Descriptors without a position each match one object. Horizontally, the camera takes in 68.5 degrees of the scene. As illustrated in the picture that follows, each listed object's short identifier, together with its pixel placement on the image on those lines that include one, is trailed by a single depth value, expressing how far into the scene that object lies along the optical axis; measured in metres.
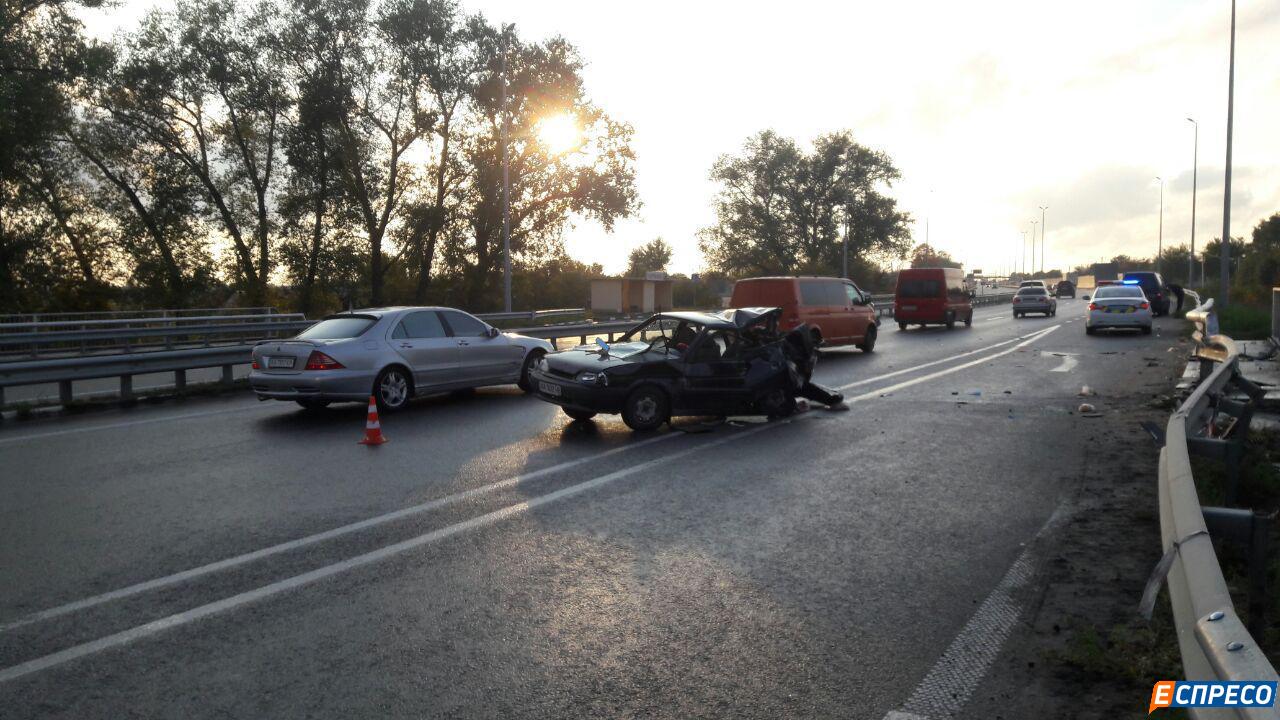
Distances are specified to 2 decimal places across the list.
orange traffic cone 10.04
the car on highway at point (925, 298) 32.50
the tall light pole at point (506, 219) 32.84
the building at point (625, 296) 51.62
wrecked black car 10.70
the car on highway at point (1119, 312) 27.89
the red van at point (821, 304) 20.59
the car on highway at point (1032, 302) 42.16
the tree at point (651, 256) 107.94
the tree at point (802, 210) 77.62
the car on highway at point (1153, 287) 38.97
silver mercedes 11.95
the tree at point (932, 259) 107.12
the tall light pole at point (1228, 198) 30.31
